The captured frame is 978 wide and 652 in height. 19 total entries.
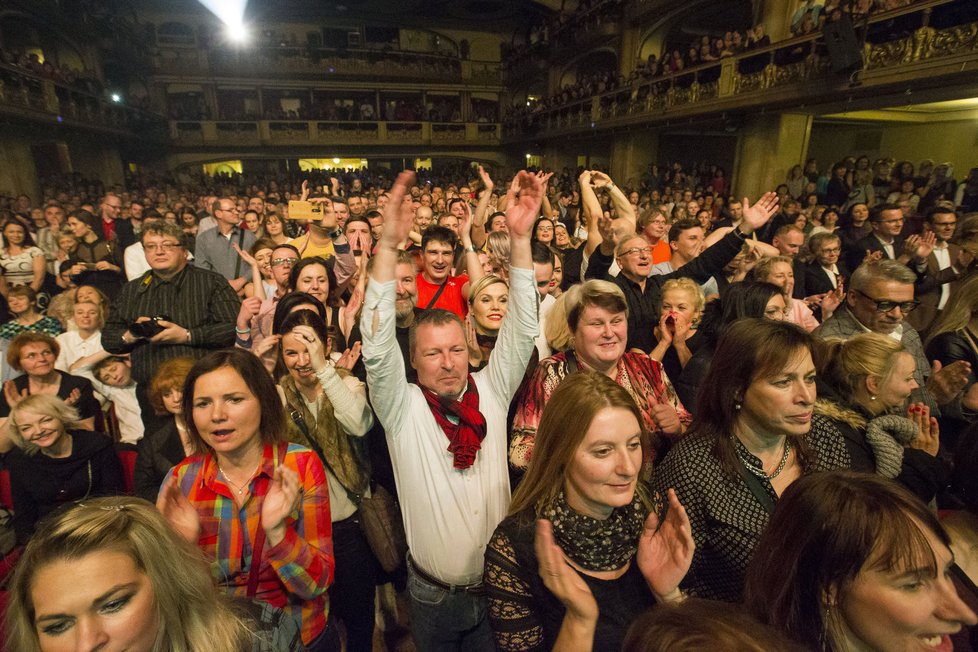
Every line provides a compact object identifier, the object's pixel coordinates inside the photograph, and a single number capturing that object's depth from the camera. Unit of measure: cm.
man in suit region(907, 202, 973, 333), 400
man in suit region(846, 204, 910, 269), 454
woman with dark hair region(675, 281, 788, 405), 260
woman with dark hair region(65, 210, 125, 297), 484
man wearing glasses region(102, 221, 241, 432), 291
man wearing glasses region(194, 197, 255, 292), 482
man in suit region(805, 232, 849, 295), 415
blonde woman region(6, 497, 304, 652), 104
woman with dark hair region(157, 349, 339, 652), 152
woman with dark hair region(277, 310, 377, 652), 198
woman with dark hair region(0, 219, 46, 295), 489
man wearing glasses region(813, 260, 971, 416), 242
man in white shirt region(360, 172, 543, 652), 172
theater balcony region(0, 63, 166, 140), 1259
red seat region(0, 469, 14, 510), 258
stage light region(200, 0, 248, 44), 2462
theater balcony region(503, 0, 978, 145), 698
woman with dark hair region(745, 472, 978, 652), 104
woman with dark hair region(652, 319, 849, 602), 157
